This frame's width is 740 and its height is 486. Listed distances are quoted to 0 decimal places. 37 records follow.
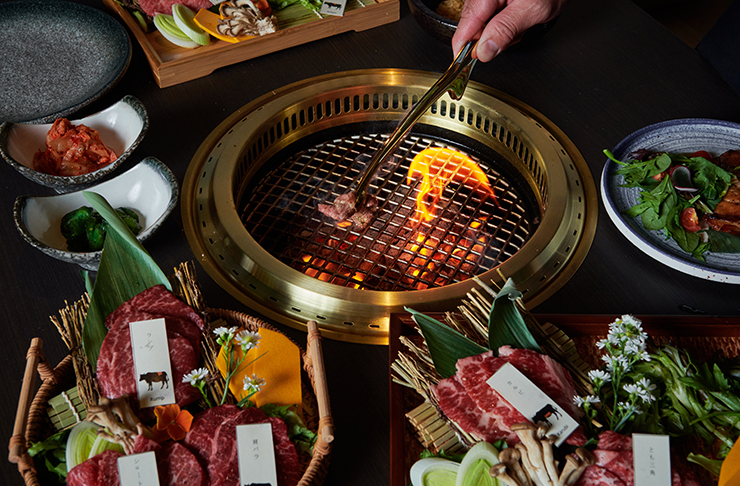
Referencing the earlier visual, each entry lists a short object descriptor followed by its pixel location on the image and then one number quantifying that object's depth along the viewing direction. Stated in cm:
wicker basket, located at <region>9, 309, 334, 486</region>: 99
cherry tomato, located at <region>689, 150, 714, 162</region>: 120
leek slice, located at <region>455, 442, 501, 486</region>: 98
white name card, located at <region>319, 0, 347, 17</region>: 137
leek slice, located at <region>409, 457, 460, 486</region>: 100
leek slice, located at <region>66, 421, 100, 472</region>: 100
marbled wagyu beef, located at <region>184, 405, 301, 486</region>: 101
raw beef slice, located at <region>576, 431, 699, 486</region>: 99
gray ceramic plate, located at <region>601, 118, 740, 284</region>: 115
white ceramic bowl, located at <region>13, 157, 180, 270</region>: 112
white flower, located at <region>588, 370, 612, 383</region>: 100
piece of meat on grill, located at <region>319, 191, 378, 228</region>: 122
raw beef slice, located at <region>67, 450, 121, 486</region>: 99
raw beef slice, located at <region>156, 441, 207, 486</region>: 100
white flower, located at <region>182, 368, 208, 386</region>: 102
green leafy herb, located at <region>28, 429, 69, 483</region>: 100
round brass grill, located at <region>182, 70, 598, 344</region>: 114
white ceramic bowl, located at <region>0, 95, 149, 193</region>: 117
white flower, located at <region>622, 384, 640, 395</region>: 99
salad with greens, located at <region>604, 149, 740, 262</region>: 115
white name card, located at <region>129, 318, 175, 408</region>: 104
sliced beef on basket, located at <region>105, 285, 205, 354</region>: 107
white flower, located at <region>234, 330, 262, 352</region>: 103
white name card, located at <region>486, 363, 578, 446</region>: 100
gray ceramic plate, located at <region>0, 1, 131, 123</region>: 130
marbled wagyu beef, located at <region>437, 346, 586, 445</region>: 101
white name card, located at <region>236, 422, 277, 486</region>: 100
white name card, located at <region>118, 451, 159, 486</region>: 99
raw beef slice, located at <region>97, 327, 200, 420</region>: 103
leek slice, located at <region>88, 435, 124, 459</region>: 101
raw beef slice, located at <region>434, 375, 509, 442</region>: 101
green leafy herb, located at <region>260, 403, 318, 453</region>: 103
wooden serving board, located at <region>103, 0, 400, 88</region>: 132
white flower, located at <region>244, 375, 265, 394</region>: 102
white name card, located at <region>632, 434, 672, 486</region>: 98
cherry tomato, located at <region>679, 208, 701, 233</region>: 116
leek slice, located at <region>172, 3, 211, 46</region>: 130
